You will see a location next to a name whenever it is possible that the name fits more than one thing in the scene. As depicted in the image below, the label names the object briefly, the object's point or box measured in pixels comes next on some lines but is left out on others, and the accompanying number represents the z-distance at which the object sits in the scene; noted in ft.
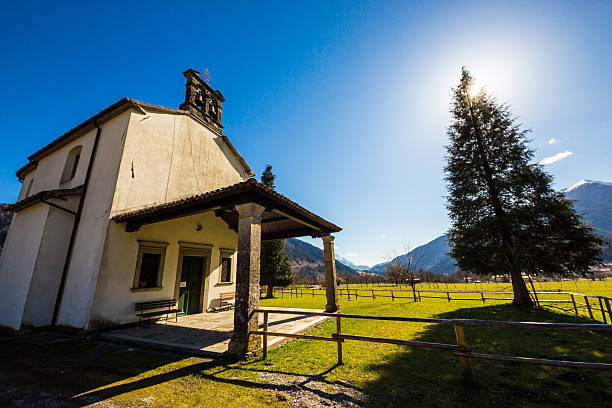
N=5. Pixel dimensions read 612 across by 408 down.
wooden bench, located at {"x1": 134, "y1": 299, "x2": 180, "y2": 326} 26.53
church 22.85
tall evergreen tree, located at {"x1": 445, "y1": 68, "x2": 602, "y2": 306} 38.14
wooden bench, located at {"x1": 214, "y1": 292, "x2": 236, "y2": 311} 36.35
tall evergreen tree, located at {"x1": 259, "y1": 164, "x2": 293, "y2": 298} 72.79
